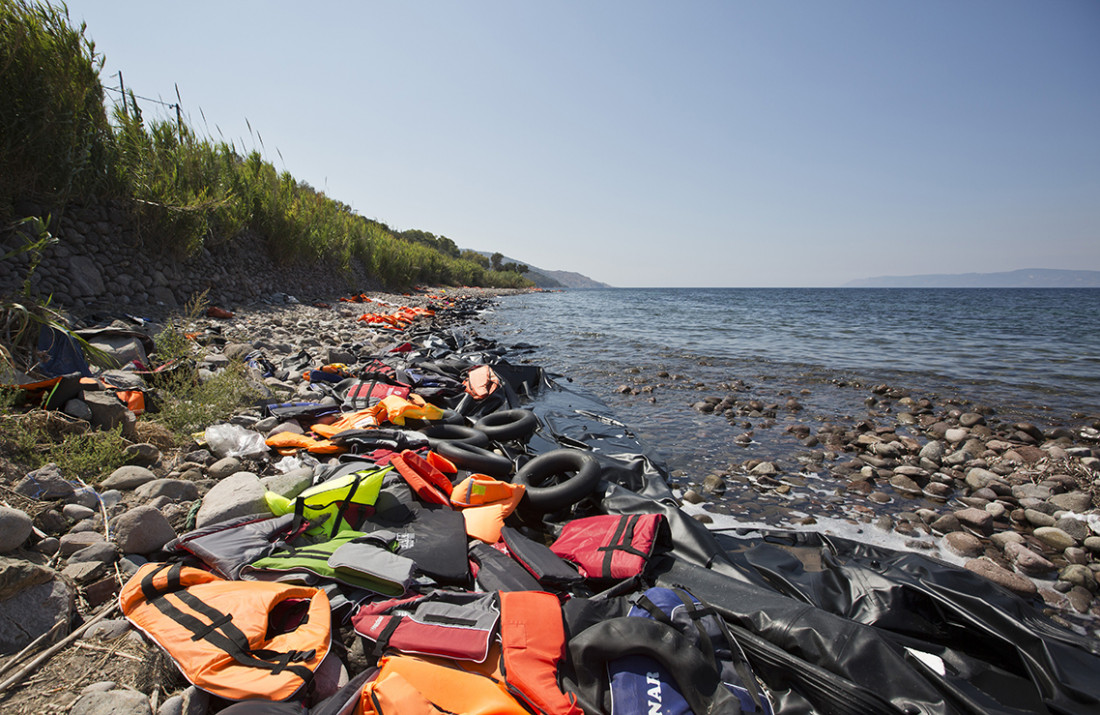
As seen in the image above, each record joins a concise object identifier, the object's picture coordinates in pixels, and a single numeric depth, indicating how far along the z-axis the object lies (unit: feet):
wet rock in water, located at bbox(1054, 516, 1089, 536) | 10.10
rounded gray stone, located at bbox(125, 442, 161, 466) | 9.54
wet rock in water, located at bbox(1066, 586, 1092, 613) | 8.31
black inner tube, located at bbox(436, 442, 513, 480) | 12.25
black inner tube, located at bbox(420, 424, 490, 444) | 13.92
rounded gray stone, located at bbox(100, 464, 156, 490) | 8.33
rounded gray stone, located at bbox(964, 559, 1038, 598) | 8.50
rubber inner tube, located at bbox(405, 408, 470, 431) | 15.16
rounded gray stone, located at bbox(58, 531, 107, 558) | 6.45
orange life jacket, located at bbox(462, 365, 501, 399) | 19.17
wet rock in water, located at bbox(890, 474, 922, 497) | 13.12
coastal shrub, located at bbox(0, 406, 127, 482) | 8.13
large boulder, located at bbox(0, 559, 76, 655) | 5.09
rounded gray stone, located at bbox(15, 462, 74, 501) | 7.16
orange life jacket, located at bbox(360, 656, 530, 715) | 4.72
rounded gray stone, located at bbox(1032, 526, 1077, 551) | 10.00
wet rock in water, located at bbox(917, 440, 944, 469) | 15.02
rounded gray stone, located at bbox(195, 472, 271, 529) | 7.89
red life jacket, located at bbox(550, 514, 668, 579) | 7.72
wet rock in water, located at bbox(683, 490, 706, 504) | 12.48
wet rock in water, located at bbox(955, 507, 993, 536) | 10.90
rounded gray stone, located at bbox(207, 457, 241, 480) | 9.98
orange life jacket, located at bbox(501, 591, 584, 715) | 5.09
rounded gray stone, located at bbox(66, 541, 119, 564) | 6.35
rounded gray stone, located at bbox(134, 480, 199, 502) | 8.24
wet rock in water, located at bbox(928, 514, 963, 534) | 11.05
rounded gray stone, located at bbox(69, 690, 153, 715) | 4.47
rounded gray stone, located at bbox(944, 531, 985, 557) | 10.11
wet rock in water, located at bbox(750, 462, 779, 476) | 14.11
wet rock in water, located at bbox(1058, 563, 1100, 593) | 8.78
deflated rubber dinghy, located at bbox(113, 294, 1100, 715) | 5.22
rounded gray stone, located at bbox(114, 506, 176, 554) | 6.79
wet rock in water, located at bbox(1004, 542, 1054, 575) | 9.30
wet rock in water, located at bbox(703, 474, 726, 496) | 13.11
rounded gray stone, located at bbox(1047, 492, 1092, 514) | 11.18
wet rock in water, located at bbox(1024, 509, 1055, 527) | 10.76
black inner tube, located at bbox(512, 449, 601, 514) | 10.50
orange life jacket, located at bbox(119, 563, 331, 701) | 4.95
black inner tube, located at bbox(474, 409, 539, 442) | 14.94
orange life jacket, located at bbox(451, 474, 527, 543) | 9.32
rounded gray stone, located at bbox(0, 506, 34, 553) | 5.79
